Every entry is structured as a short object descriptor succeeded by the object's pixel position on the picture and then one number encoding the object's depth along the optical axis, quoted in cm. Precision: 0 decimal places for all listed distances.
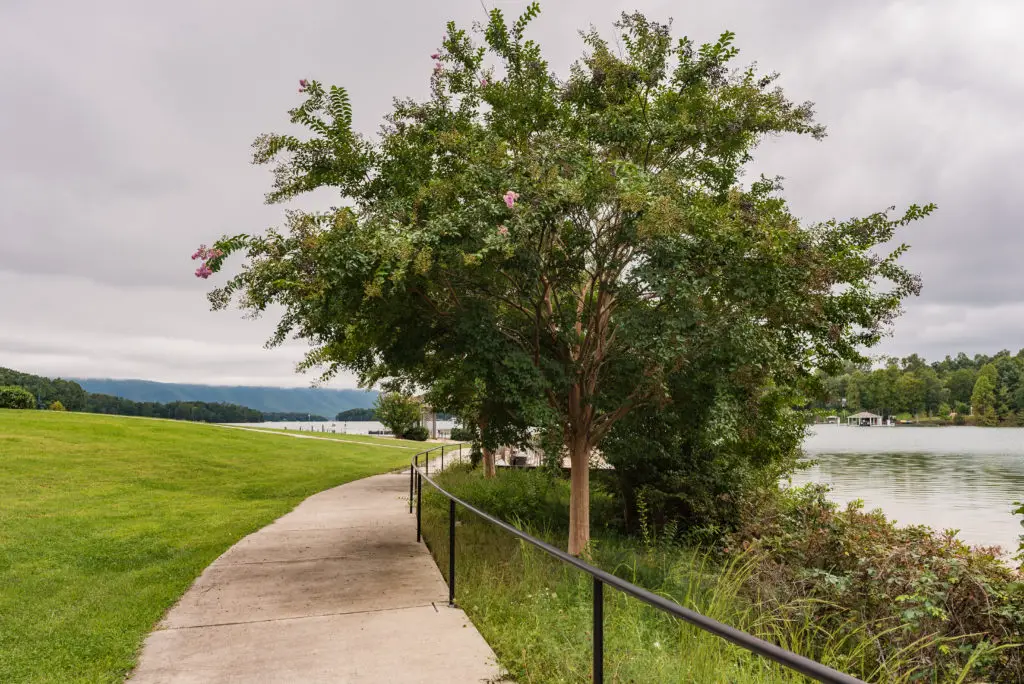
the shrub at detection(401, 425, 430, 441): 4753
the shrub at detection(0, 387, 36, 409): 3275
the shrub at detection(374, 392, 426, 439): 3704
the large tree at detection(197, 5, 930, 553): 729
